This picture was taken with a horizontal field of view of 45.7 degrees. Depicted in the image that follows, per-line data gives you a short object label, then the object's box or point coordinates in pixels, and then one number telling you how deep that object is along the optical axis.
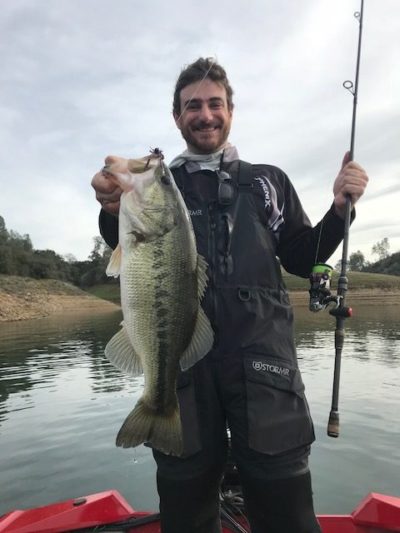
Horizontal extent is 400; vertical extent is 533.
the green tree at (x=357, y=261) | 150.25
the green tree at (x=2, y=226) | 119.00
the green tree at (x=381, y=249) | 153.62
